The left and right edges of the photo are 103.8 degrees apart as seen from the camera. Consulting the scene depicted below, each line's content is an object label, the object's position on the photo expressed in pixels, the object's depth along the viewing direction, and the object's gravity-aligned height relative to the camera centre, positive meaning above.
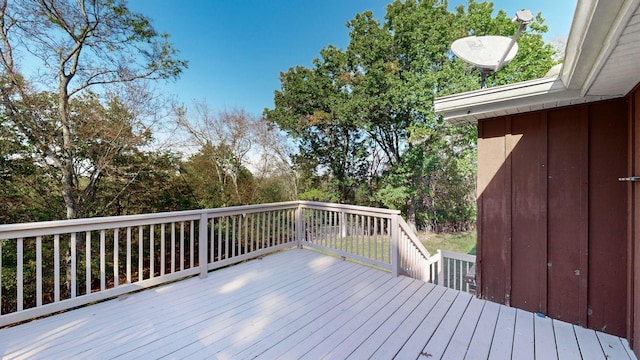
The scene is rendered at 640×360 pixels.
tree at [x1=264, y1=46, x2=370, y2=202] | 9.26 +2.20
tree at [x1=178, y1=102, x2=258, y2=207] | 8.57 +1.05
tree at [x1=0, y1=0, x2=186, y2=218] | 4.72 +2.51
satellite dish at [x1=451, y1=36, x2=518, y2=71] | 2.86 +1.54
